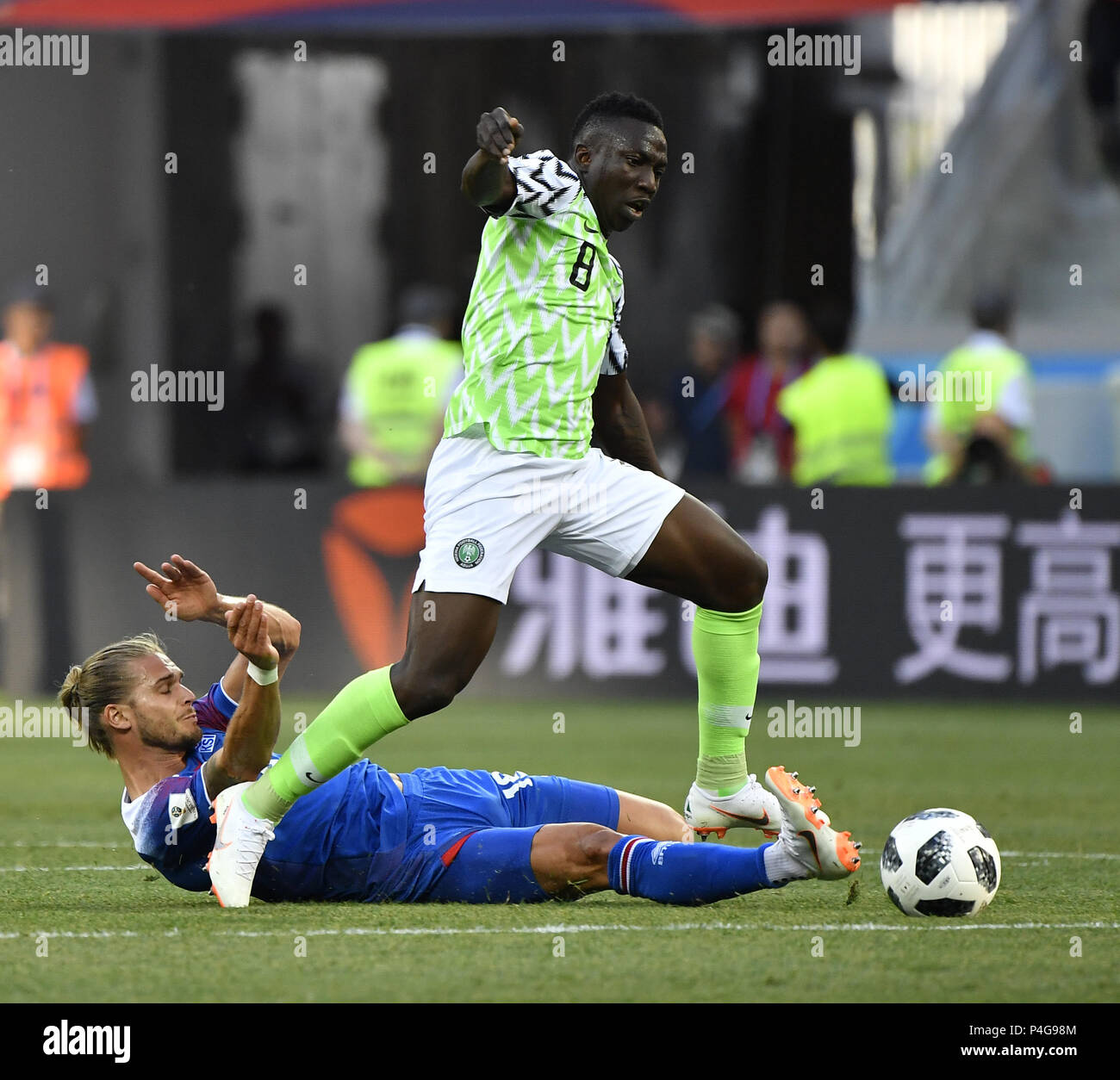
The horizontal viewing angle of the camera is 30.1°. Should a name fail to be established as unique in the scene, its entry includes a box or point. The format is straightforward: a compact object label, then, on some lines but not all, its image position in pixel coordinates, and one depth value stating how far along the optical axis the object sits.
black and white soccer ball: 5.03
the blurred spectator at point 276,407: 16.80
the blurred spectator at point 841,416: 11.91
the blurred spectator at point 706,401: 13.66
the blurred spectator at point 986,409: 11.95
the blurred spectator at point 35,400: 13.57
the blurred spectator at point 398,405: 12.40
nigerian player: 5.02
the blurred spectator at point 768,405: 12.82
